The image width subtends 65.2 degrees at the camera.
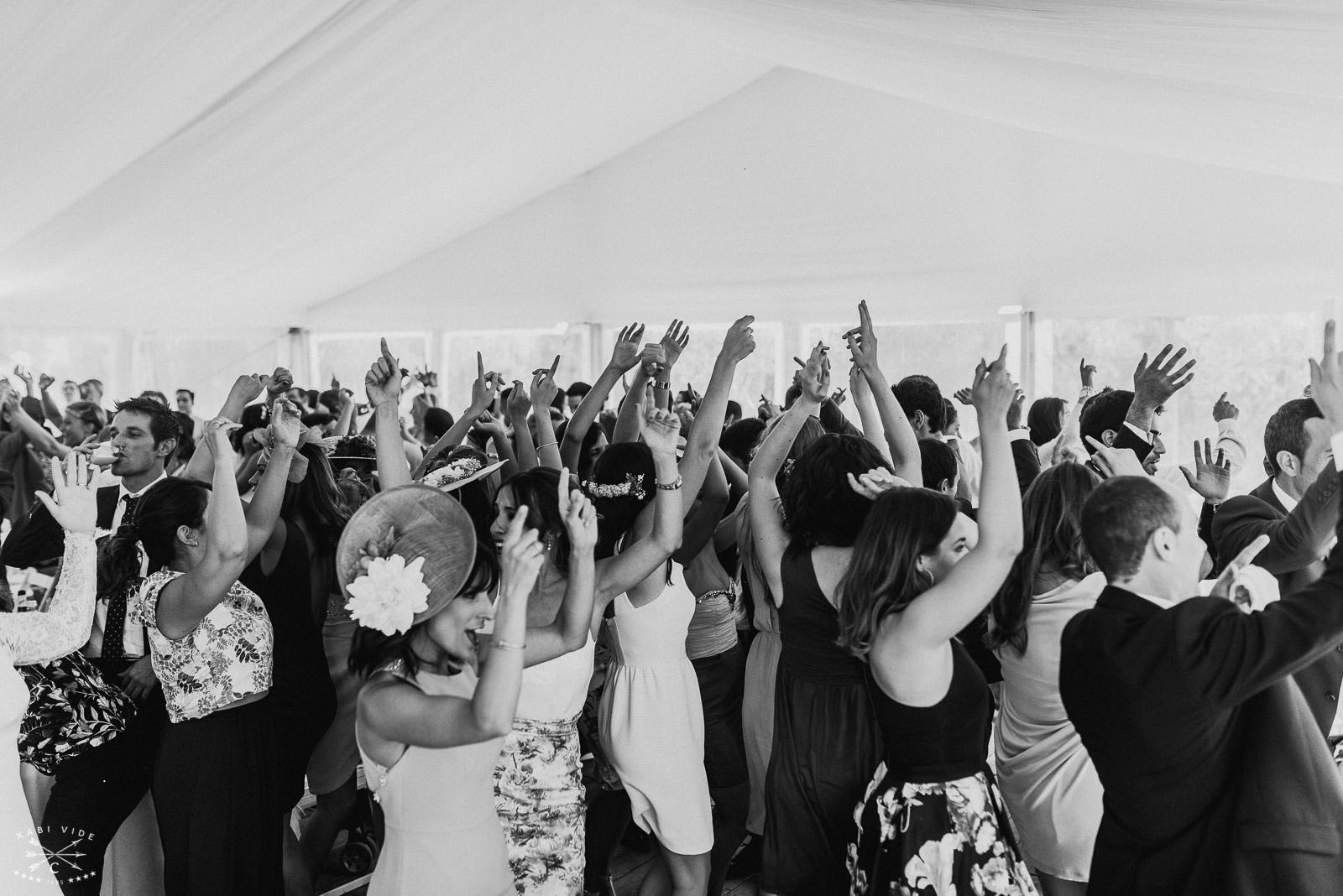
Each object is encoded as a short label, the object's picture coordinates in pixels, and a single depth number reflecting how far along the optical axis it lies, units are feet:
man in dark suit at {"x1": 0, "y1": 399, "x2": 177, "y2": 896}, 7.78
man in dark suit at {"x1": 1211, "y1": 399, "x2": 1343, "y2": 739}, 7.19
